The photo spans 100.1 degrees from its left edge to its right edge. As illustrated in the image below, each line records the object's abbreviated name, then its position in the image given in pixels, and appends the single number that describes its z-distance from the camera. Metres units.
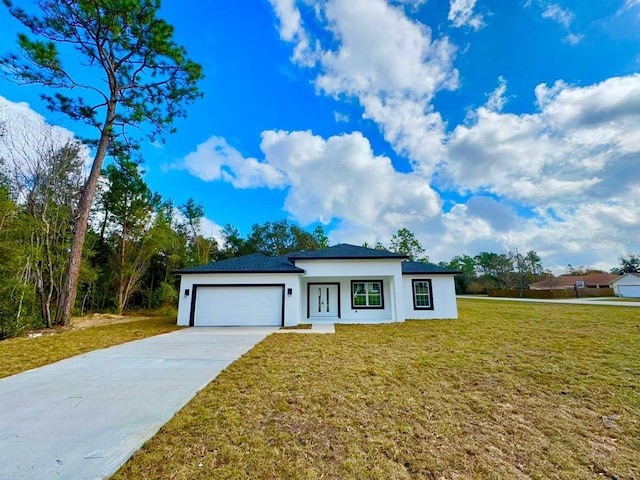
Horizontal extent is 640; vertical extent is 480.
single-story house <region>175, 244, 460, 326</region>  11.68
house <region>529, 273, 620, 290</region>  40.69
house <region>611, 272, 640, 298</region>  30.31
